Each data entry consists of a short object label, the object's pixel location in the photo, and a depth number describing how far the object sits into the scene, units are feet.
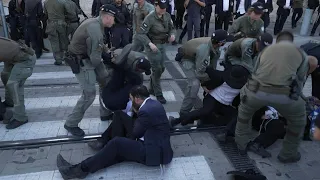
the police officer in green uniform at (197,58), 15.42
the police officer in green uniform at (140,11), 22.17
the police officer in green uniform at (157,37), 18.44
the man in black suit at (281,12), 34.65
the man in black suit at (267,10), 30.83
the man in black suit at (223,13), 32.19
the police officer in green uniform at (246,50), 14.15
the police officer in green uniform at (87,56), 14.24
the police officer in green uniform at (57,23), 24.66
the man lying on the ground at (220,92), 15.23
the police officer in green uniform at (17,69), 15.37
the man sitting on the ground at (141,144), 12.40
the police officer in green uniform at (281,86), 11.86
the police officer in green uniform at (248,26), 20.01
